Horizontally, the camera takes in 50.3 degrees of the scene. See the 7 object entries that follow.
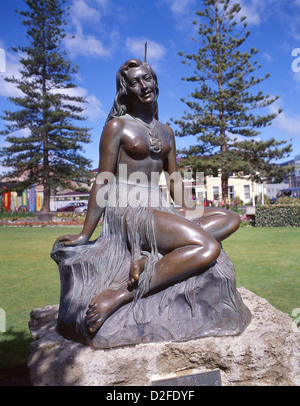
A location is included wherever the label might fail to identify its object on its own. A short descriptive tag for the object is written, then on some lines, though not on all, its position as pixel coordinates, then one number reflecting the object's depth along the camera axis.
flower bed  16.03
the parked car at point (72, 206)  31.09
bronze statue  2.17
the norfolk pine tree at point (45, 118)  19.23
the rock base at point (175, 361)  1.96
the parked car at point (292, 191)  39.27
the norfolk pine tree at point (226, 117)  18.91
